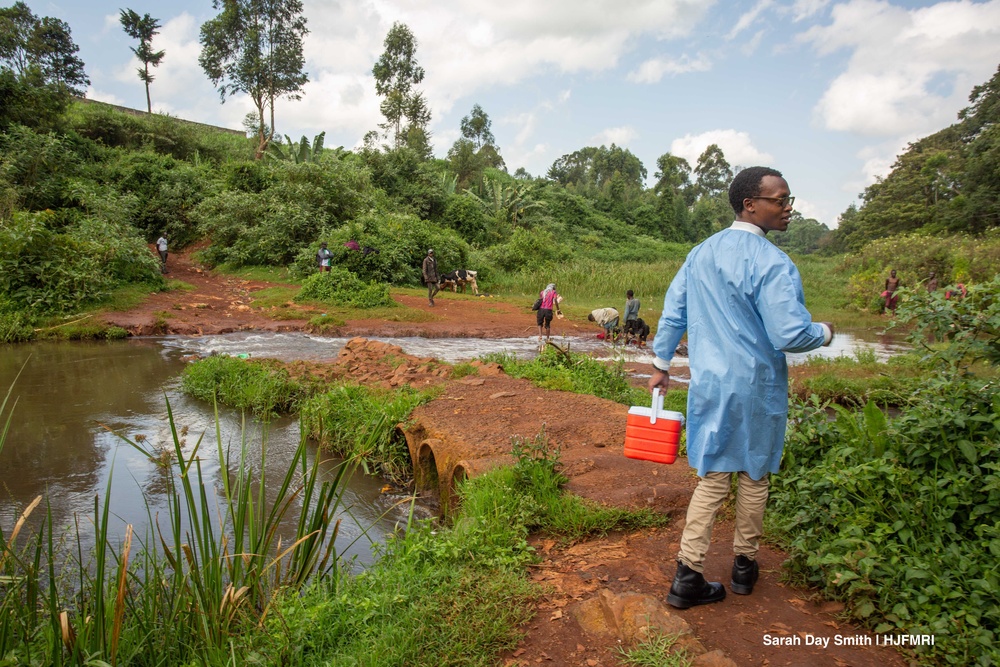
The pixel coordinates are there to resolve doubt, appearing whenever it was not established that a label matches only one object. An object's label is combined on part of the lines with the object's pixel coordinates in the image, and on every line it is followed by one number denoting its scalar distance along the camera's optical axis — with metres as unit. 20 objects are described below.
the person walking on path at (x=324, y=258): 18.37
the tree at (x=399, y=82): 36.84
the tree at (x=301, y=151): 27.08
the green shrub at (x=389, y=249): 19.78
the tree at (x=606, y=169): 64.06
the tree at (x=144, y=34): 35.50
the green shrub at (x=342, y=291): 16.95
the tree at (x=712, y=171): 68.56
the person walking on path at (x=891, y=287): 18.22
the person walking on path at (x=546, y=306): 12.76
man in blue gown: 2.49
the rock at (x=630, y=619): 2.41
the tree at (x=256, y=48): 32.59
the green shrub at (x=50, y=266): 13.47
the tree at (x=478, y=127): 49.66
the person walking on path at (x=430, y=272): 17.57
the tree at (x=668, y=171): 56.88
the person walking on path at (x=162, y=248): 19.59
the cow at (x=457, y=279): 21.23
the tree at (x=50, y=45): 33.72
